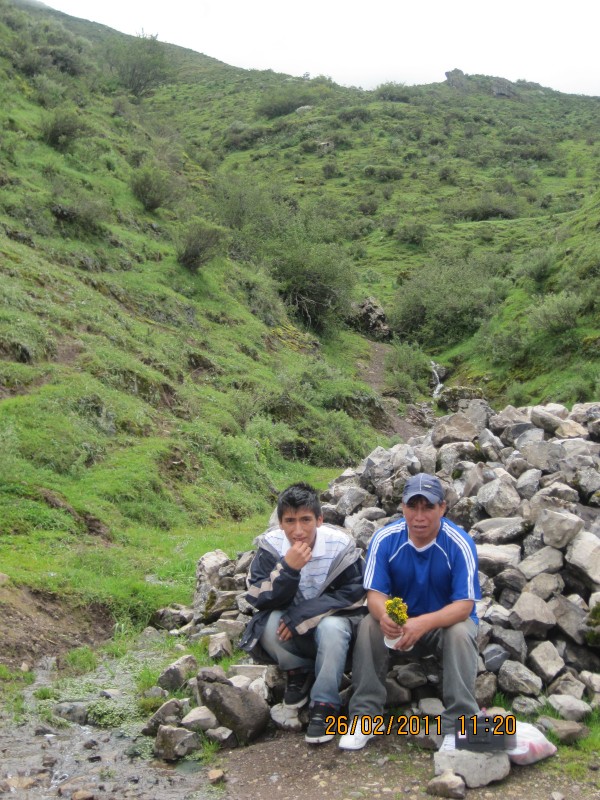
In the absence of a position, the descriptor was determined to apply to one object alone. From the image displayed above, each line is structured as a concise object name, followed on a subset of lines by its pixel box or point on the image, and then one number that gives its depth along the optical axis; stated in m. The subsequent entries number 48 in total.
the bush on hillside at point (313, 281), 33.59
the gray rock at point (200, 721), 4.75
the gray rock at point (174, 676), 5.48
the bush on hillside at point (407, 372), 29.72
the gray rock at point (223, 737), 4.64
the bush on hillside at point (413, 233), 52.62
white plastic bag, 4.07
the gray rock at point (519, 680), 4.70
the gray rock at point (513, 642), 4.92
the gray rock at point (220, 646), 6.04
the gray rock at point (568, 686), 4.71
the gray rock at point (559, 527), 5.68
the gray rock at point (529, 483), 7.07
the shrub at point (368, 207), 60.84
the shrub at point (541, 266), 31.88
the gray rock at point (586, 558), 5.42
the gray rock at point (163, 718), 4.88
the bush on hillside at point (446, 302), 36.31
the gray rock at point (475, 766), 3.96
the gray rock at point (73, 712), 5.16
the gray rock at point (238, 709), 4.66
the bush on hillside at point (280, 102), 86.06
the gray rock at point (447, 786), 3.86
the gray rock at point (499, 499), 6.73
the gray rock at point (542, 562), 5.63
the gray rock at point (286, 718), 4.74
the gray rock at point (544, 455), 7.59
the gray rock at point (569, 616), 5.10
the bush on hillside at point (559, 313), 25.30
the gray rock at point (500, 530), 6.20
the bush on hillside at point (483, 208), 57.91
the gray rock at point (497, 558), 5.80
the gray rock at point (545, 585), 5.41
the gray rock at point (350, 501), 7.84
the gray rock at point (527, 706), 4.58
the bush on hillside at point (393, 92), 98.44
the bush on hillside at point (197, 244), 25.33
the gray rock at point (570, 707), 4.48
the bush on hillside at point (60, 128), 27.84
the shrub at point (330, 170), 68.75
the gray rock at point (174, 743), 4.52
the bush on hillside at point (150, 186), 28.20
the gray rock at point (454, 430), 9.19
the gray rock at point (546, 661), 4.82
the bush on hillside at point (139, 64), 62.72
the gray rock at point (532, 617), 5.05
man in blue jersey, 4.28
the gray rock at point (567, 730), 4.30
